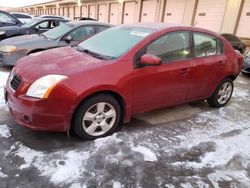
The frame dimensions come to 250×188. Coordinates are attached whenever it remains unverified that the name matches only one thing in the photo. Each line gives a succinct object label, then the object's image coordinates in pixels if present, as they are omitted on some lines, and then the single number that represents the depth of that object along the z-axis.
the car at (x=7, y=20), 7.23
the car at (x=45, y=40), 4.65
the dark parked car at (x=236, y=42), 8.77
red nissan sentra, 2.22
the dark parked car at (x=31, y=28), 6.08
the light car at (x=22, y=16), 13.52
